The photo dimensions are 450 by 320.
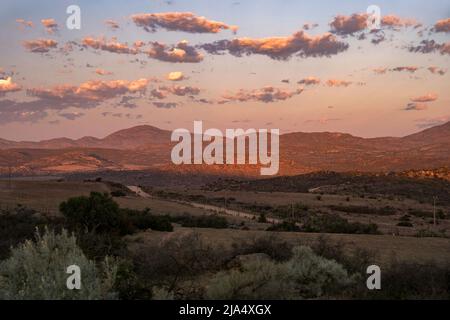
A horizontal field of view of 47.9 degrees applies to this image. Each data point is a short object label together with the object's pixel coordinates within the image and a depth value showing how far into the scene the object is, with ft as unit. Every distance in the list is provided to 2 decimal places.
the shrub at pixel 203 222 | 91.81
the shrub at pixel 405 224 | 120.47
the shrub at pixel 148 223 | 76.28
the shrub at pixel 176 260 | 41.32
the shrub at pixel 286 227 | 86.89
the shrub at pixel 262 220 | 119.77
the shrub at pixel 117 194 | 179.79
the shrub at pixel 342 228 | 85.97
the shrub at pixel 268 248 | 48.37
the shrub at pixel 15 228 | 53.06
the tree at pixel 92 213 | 65.26
